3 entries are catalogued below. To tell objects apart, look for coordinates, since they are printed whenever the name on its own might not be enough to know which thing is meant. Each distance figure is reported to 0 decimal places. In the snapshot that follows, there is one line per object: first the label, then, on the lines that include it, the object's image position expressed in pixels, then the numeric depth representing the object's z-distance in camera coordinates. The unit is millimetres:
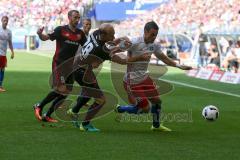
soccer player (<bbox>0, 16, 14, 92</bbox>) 20203
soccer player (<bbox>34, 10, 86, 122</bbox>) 12430
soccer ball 12234
